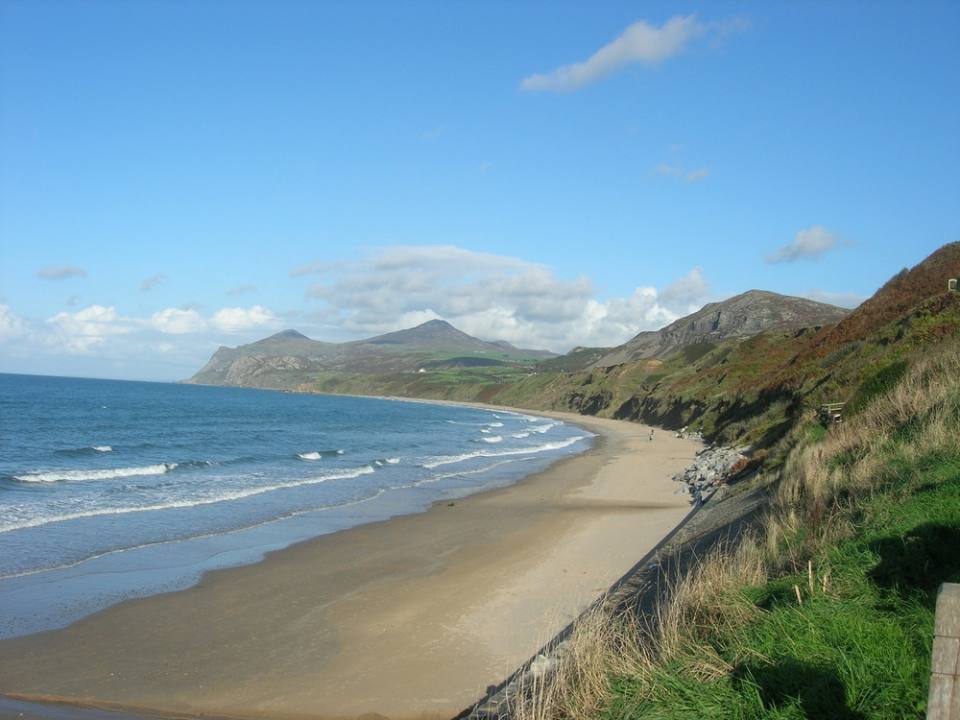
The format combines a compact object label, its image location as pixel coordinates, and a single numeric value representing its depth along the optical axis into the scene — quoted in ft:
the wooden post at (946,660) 8.86
